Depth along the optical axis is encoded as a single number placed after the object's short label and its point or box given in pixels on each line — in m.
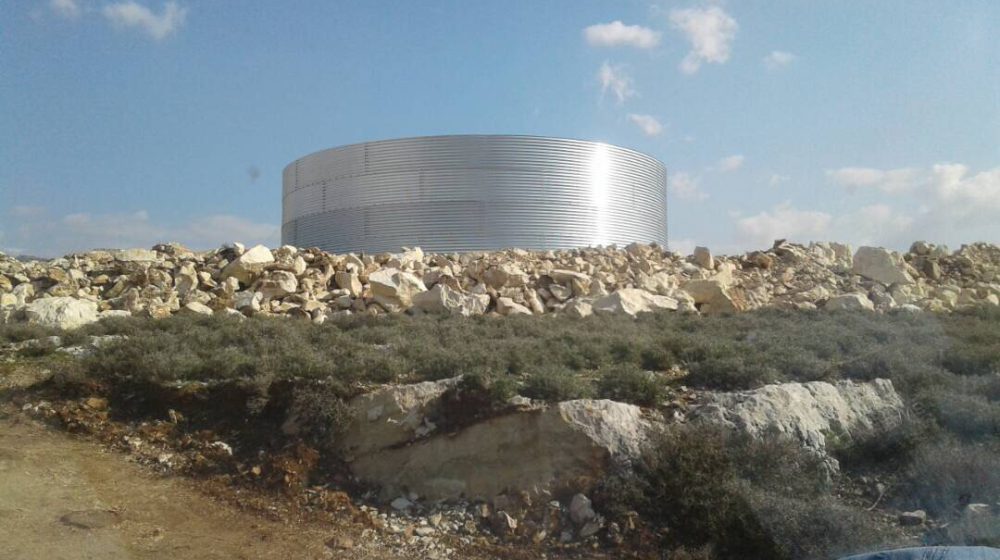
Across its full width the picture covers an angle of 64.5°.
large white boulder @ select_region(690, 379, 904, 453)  7.63
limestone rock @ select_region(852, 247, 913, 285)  21.84
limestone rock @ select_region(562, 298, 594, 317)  15.42
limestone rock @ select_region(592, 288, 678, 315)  15.94
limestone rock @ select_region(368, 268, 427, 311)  16.50
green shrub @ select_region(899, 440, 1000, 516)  6.51
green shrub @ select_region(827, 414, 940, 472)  7.42
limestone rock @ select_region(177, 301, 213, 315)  15.01
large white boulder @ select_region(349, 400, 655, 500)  7.26
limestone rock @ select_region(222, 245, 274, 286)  17.92
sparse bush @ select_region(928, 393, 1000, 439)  7.64
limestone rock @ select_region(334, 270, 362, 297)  17.33
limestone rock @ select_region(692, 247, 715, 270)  22.19
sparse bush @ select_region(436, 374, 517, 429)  7.97
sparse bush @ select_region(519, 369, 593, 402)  8.07
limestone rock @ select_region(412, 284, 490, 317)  15.64
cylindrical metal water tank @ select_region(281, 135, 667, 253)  27.25
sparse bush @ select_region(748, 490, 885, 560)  5.70
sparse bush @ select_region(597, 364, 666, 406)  8.35
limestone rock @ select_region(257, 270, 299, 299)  16.91
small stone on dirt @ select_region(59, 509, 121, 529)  6.67
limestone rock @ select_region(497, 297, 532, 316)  15.99
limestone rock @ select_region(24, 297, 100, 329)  13.82
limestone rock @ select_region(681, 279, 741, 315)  17.33
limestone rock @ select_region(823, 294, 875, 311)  16.52
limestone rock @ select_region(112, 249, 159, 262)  19.58
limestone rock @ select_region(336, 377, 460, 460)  8.00
